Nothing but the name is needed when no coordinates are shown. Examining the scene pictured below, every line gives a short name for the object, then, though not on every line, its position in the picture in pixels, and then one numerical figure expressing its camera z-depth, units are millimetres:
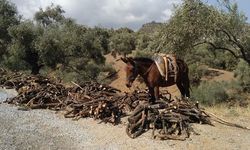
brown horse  6509
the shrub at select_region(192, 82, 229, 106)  13335
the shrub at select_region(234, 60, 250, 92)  16592
